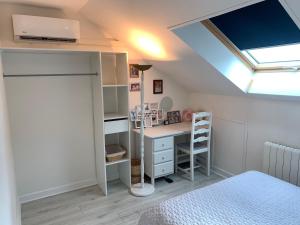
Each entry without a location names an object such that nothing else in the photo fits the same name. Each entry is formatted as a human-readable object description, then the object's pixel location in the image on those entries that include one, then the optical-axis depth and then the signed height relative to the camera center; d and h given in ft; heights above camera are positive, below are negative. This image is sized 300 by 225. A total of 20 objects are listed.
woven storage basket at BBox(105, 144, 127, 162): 9.64 -2.68
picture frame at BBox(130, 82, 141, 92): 10.74 +0.05
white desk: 10.05 -2.74
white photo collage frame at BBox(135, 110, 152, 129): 10.98 -1.56
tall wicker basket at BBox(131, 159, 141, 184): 10.66 -3.86
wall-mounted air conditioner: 7.50 +1.95
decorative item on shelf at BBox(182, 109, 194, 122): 12.21 -1.45
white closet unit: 8.77 -1.13
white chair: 10.28 -2.76
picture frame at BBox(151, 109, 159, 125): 11.41 -1.40
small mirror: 11.75 -0.85
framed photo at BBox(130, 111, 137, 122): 10.83 -1.31
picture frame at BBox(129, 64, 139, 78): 10.57 +0.68
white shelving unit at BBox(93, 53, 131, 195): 9.26 -1.07
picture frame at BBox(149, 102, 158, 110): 11.38 -0.91
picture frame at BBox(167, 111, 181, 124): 11.97 -1.52
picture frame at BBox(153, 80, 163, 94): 11.37 +0.02
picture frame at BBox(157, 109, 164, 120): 11.61 -1.33
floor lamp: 9.20 -4.22
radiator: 7.84 -2.61
